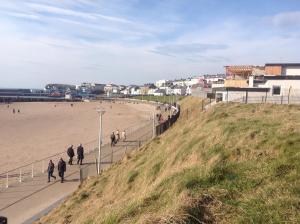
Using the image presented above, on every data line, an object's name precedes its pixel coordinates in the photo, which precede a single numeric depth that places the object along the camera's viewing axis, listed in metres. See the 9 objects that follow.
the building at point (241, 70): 34.37
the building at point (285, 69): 26.23
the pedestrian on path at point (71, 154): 14.04
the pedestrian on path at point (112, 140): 18.47
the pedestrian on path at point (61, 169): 11.48
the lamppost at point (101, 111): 13.43
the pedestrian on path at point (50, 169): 11.49
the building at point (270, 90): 20.99
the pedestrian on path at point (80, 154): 13.88
